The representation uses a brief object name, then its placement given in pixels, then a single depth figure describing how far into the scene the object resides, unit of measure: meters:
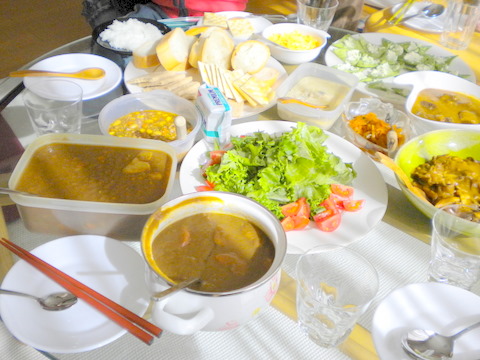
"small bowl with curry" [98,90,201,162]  1.43
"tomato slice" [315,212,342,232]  1.18
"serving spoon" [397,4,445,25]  2.46
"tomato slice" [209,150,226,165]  1.32
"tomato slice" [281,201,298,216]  1.20
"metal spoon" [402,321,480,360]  0.89
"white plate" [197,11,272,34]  2.15
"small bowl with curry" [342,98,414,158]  1.46
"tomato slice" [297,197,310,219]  1.18
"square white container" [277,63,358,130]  1.55
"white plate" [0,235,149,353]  0.89
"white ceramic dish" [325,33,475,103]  1.78
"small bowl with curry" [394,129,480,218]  1.25
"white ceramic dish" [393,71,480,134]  1.73
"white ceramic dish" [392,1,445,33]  2.38
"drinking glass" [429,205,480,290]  1.07
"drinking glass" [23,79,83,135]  1.50
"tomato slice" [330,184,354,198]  1.27
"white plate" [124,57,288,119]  1.66
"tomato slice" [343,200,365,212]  1.24
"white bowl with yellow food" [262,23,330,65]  1.90
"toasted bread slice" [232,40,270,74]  1.79
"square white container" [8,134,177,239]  1.10
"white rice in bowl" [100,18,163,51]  1.89
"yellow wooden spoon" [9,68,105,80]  1.70
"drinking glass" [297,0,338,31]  2.14
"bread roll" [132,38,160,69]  1.82
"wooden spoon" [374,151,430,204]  1.26
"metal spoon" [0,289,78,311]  0.94
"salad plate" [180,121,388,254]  1.16
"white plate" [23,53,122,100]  1.75
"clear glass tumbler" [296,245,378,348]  0.94
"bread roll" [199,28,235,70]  1.77
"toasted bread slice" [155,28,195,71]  1.77
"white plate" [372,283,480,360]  0.90
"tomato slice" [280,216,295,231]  1.17
